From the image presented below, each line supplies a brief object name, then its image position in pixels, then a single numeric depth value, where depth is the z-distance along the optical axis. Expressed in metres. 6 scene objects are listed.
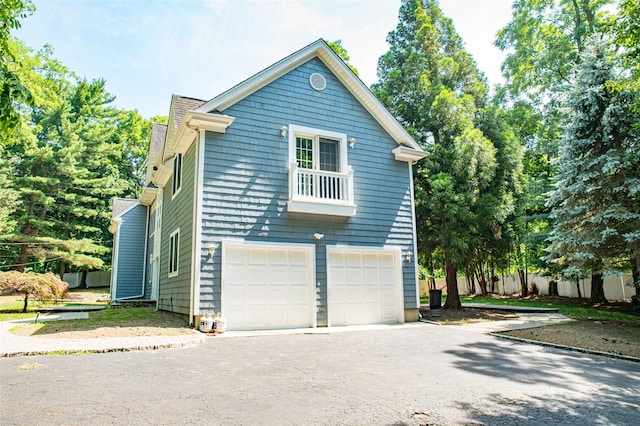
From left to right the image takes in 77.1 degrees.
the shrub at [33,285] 12.61
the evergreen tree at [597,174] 12.05
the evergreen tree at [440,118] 13.95
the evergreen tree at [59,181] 26.27
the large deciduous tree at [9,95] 5.50
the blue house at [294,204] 9.91
